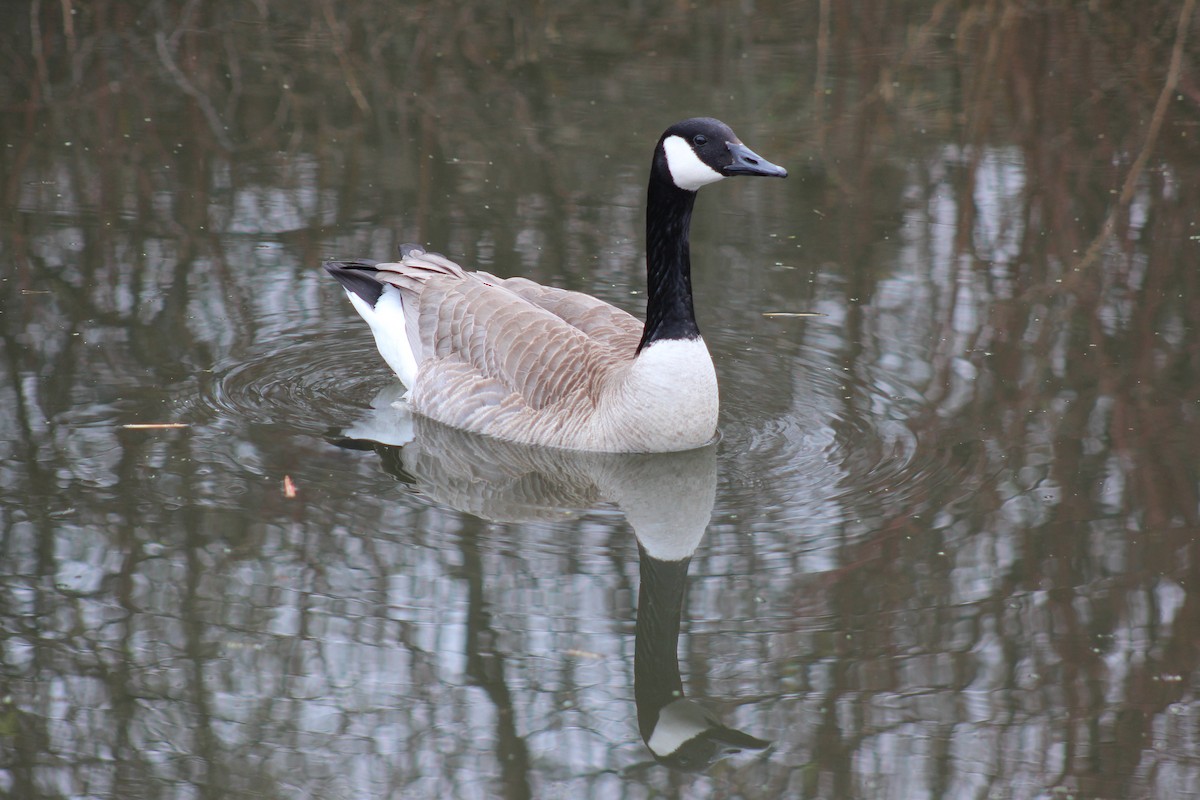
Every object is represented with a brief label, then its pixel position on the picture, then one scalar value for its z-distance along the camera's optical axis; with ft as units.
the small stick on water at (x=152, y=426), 45.68
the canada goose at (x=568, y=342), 44.09
